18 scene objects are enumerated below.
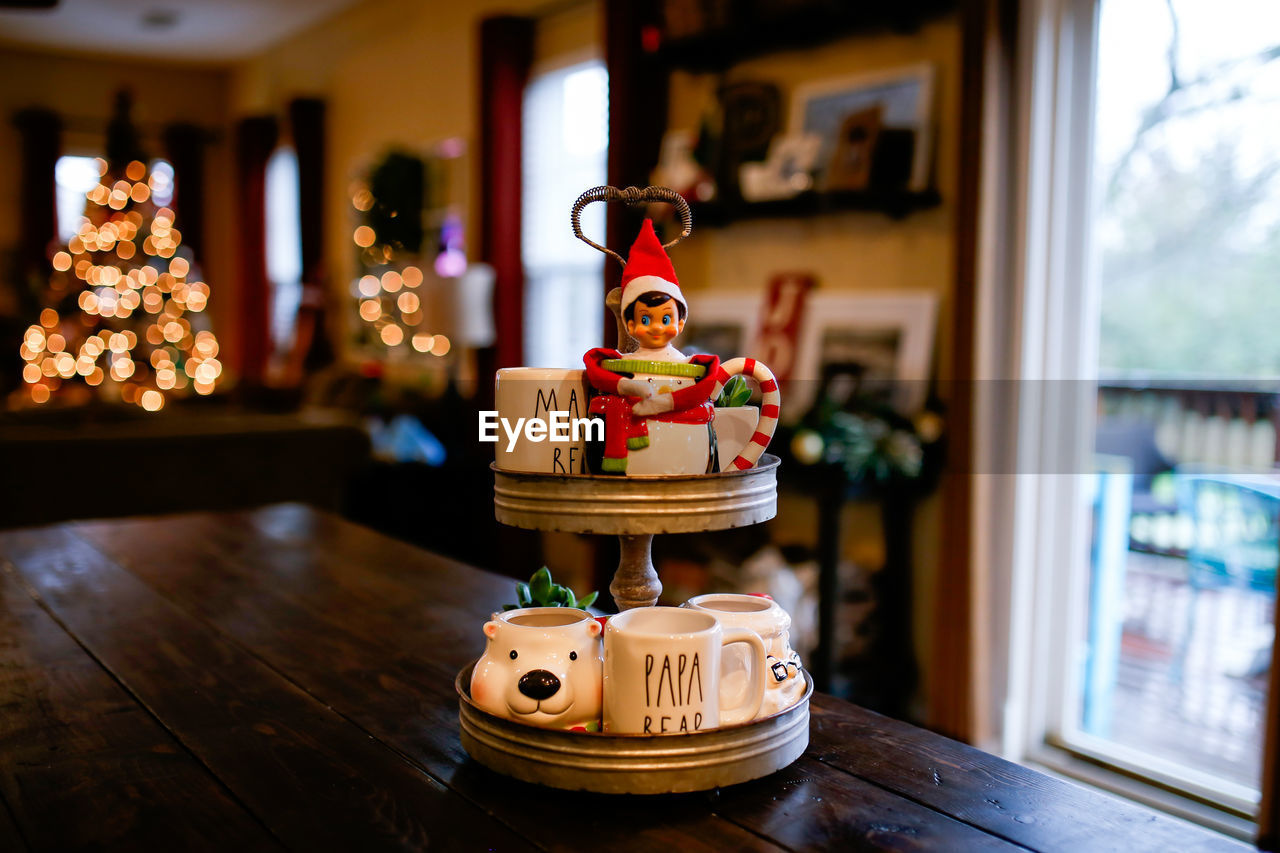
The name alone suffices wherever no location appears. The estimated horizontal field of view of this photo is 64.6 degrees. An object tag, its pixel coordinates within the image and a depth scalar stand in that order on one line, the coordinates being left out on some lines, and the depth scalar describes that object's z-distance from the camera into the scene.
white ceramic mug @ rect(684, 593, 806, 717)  0.90
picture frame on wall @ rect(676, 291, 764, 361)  3.41
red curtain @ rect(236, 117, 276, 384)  7.44
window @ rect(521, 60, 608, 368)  4.48
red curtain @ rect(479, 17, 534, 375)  4.65
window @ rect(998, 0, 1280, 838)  2.46
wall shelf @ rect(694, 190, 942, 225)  2.83
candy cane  0.92
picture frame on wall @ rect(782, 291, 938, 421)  2.90
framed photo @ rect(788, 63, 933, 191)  2.89
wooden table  0.77
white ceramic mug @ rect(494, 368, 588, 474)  0.91
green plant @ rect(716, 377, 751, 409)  0.97
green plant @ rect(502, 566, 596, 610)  0.96
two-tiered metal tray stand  0.82
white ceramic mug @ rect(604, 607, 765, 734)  0.83
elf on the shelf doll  0.88
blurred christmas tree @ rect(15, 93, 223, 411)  7.03
